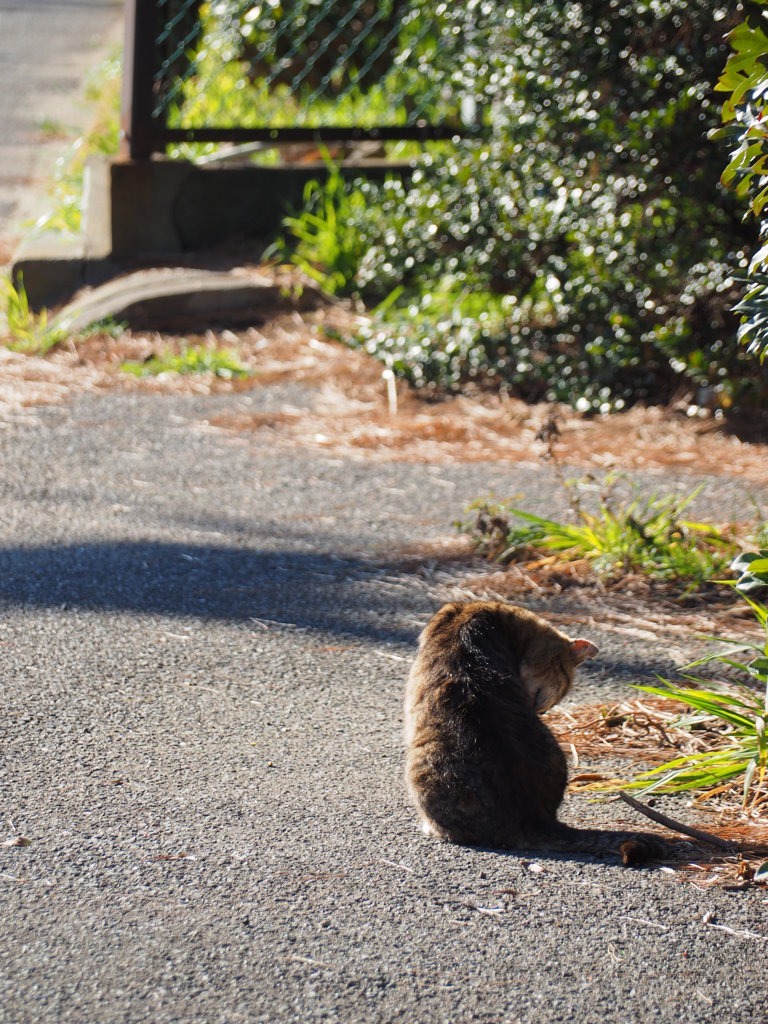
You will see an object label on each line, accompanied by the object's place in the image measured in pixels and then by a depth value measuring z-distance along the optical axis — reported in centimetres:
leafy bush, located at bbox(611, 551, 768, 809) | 545
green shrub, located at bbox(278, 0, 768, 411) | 1180
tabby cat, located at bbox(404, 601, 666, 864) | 532
